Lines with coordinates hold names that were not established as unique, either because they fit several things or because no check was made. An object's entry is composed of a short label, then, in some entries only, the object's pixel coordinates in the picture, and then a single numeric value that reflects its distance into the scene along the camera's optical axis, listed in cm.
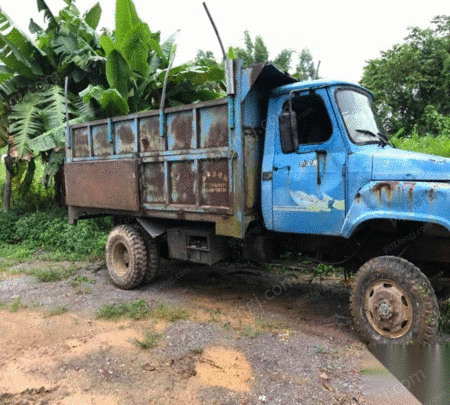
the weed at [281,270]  658
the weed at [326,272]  591
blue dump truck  370
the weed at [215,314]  459
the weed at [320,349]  370
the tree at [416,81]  1464
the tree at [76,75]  806
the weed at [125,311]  469
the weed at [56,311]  476
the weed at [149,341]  381
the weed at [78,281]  611
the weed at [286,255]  496
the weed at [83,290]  572
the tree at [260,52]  2420
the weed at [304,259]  476
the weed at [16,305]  497
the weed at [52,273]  638
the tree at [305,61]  2986
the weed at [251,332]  406
